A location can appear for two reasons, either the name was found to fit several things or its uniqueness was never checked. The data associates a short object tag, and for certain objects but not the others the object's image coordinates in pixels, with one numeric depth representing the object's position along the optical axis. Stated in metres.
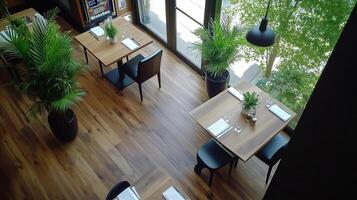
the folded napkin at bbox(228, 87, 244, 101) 4.41
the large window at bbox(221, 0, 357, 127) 3.76
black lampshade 3.41
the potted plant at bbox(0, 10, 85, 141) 3.98
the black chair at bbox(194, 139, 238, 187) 4.09
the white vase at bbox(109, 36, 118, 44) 5.23
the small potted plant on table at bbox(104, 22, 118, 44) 5.10
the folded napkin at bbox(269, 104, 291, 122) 4.19
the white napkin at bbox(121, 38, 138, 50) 5.23
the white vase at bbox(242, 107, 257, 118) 4.20
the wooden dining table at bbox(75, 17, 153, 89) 5.06
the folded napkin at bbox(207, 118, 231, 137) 4.04
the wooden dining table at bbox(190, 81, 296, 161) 3.91
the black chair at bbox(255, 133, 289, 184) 4.07
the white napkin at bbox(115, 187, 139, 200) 3.38
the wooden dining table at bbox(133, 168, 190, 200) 3.45
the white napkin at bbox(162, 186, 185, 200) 3.43
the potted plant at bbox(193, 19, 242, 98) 4.61
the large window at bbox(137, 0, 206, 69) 5.42
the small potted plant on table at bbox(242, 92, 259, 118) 4.08
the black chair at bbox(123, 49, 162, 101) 4.88
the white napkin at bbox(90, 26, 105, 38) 5.41
